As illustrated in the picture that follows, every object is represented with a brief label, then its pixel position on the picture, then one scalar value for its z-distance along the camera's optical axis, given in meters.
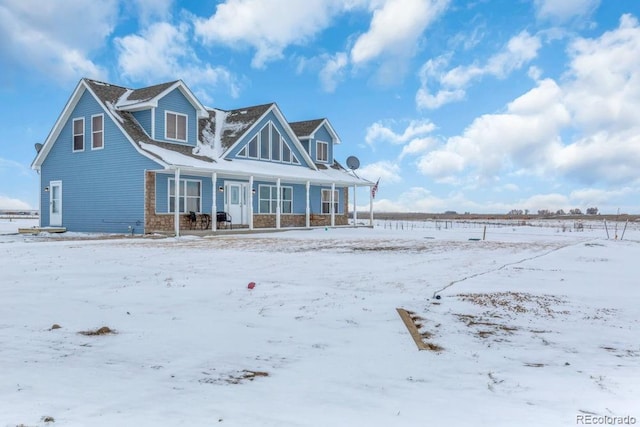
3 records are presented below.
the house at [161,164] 21.84
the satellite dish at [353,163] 33.66
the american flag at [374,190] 30.76
